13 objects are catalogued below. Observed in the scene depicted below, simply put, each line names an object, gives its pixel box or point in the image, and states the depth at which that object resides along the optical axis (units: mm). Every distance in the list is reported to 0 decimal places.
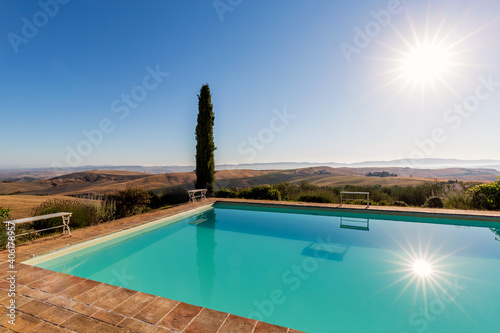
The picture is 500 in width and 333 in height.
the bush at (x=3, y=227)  3642
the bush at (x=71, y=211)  4527
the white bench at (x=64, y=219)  3369
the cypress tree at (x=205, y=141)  9781
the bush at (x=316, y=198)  8062
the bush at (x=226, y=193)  9461
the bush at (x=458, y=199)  6633
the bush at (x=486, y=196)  6207
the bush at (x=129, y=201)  6367
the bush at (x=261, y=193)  8992
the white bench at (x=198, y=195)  8086
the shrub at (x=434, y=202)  7247
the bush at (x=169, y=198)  8213
